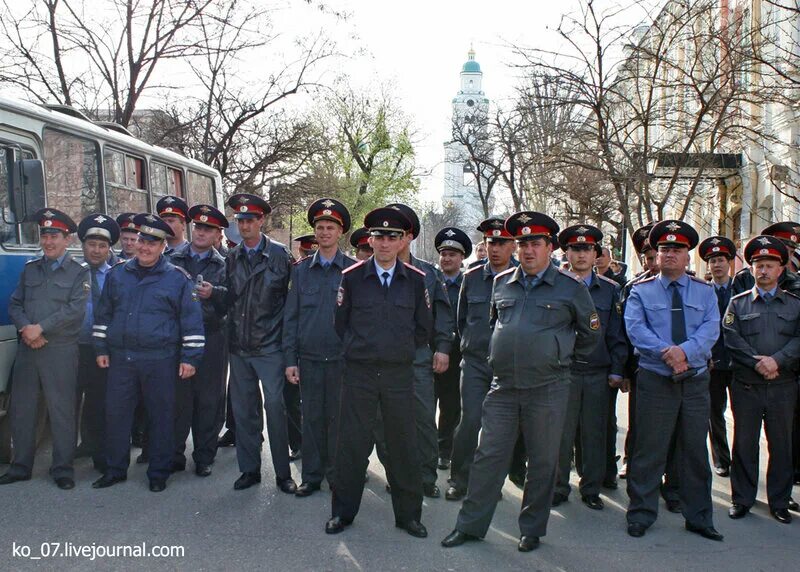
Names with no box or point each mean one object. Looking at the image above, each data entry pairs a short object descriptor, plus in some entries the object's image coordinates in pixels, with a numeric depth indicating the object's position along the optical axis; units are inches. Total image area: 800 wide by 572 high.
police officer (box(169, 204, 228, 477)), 263.7
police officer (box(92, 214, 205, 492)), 243.9
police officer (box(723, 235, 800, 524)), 225.1
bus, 264.4
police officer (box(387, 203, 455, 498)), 224.5
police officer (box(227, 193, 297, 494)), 243.0
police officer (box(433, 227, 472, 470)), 283.6
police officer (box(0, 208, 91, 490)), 244.2
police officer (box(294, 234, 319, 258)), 388.5
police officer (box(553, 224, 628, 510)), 236.4
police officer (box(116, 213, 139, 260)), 285.6
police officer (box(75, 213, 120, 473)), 269.3
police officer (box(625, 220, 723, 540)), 210.4
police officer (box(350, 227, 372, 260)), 289.1
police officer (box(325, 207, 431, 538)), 203.0
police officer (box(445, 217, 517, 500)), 236.8
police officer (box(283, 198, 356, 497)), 237.6
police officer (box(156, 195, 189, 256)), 290.0
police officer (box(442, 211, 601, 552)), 194.7
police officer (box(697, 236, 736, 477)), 279.3
